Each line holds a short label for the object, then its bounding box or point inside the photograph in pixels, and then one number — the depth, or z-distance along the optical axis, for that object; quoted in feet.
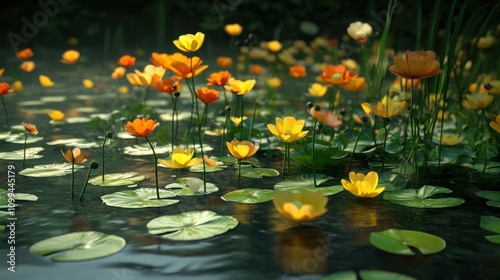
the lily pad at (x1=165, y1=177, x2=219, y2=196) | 9.04
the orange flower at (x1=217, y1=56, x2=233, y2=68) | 12.61
